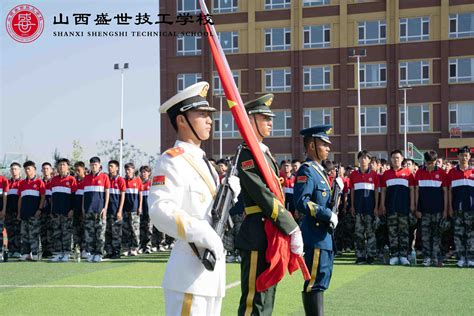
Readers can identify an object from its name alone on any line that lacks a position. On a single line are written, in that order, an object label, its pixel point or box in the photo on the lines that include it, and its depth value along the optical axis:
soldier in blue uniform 6.64
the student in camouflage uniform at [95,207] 15.30
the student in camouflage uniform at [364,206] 14.34
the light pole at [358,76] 43.27
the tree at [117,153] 55.84
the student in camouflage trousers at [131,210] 16.70
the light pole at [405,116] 43.12
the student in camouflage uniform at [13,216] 16.27
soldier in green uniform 5.68
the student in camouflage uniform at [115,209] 15.99
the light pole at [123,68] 43.59
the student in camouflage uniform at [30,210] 15.95
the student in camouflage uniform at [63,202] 15.74
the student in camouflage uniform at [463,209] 13.42
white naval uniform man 4.05
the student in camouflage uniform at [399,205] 14.13
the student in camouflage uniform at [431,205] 13.81
